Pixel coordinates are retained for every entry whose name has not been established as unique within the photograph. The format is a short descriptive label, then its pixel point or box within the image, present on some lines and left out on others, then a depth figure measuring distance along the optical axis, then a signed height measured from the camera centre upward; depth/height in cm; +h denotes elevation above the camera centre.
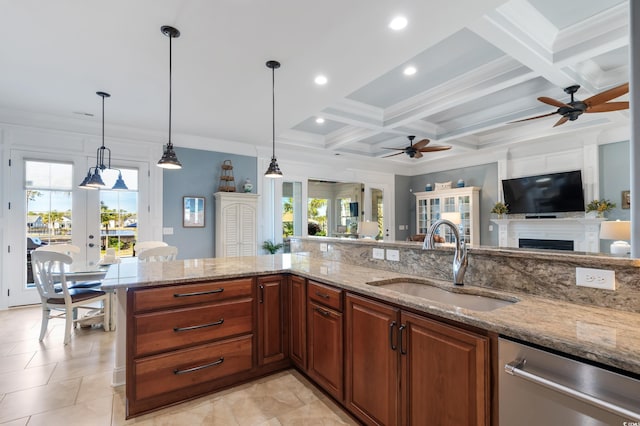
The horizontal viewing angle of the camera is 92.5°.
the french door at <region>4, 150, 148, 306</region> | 441 +9
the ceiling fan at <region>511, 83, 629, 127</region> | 332 +131
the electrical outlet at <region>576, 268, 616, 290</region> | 133 -27
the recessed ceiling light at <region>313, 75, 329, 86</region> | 327 +151
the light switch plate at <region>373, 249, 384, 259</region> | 246 -28
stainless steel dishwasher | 89 -55
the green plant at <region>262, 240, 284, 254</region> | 596 -55
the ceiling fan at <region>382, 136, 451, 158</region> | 533 +124
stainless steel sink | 165 -45
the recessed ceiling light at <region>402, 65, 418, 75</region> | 355 +176
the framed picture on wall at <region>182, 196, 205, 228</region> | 537 +12
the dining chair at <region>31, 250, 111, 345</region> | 308 -75
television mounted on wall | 547 +49
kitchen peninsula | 111 -44
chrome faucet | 182 -24
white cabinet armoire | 542 -9
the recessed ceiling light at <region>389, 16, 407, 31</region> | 230 +151
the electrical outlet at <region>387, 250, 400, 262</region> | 233 -28
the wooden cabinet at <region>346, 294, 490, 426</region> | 125 -72
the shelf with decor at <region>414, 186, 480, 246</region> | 704 +27
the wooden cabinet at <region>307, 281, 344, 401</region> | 200 -83
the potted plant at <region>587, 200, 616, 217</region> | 503 +21
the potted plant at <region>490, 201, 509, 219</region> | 636 +20
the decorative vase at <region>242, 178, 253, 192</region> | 573 +62
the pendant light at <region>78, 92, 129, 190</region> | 381 +55
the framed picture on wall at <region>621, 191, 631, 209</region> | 492 +30
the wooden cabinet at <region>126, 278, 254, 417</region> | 197 -84
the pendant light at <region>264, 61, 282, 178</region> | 316 +60
